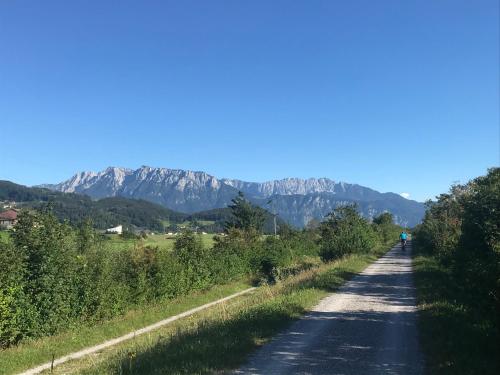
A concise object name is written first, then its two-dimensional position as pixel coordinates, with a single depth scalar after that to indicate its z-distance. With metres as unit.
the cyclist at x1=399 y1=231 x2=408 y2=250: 51.28
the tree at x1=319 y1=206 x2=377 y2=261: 42.81
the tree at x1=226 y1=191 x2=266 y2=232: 88.81
